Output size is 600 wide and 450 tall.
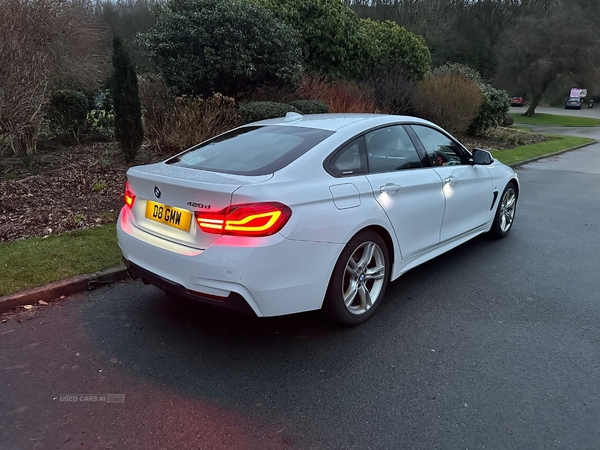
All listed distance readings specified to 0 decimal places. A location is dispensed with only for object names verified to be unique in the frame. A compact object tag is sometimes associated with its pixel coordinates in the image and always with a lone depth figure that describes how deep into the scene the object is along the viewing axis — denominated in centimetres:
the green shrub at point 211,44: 1080
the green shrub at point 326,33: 1471
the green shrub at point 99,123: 1141
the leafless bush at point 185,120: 935
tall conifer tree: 835
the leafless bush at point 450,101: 1548
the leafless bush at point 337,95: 1281
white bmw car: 295
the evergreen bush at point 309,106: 1072
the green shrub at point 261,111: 972
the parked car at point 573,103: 5262
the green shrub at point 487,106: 1764
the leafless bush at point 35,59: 736
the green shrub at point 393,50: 1691
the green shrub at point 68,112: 1034
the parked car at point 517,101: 5222
